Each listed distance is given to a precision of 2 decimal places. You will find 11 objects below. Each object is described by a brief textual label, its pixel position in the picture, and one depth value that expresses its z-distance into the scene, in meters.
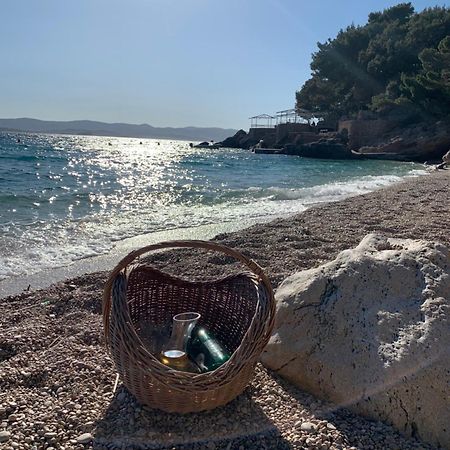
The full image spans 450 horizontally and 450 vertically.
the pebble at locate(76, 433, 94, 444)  1.96
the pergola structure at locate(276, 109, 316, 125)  60.03
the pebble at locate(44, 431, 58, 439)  1.97
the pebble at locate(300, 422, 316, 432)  2.09
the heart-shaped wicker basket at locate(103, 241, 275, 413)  1.93
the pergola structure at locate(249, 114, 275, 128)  69.38
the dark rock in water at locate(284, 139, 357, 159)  42.94
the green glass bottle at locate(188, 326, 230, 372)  2.32
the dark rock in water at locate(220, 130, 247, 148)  67.94
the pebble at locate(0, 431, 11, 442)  1.94
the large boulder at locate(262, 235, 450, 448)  2.11
